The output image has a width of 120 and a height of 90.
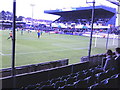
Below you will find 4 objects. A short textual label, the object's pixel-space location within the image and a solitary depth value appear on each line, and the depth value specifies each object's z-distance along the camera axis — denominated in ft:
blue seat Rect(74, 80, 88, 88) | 8.07
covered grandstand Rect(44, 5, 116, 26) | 106.71
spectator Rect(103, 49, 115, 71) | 12.96
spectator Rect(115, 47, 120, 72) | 13.04
